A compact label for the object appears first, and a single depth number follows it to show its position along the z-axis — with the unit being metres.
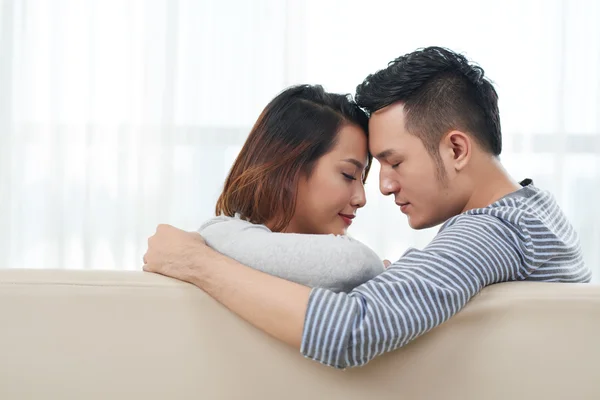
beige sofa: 1.06
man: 1.04
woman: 1.61
